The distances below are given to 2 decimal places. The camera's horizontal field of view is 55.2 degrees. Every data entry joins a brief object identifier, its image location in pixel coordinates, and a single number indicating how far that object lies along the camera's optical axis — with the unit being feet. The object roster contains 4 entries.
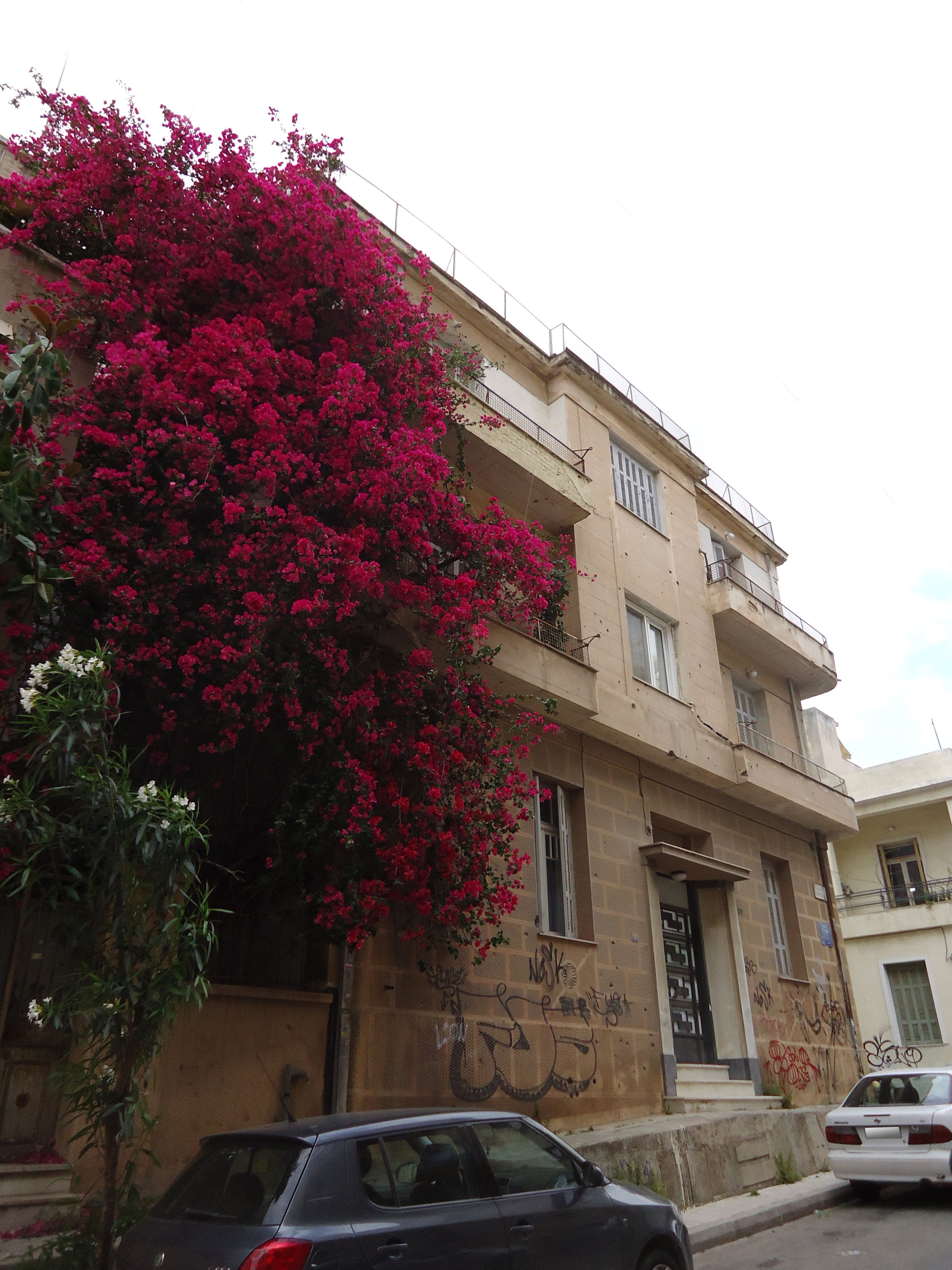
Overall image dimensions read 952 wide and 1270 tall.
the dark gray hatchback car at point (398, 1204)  12.78
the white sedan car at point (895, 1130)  28.09
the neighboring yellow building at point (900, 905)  68.85
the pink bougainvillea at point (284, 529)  23.24
